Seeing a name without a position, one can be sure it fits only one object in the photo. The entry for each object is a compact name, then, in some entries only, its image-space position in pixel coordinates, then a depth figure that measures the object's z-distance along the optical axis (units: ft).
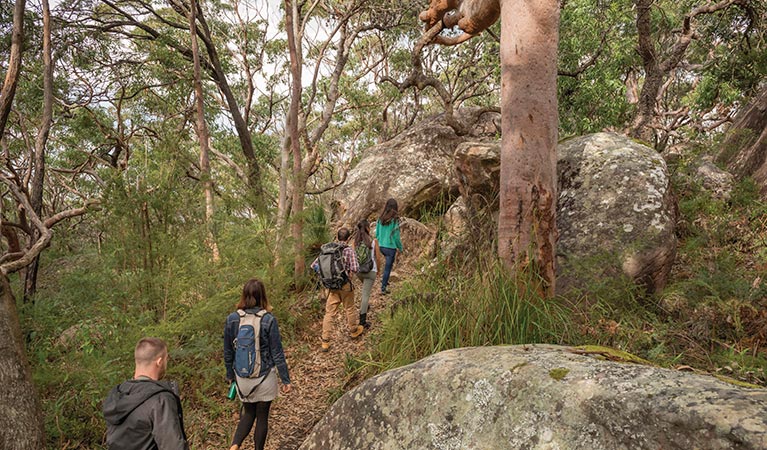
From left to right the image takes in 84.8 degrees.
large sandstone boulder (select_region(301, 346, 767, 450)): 4.73
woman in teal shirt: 21.71
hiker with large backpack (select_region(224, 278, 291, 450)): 11.62
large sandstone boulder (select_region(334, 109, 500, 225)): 31.53
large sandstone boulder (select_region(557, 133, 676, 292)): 14.42
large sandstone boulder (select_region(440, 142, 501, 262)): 13.34
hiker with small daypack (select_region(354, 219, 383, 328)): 19.19
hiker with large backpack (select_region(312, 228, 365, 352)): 17.94
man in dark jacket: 7.53
